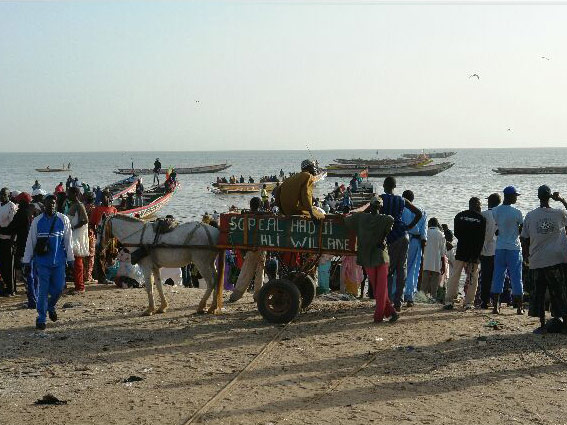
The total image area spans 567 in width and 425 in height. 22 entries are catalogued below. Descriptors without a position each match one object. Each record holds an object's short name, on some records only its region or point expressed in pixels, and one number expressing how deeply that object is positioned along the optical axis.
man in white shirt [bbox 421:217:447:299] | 14.03
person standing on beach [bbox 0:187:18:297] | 13.02
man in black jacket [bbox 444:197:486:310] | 11.78
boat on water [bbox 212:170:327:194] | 69.00
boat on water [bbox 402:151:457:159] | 172.38
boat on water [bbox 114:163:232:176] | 110.12
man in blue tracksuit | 10.62
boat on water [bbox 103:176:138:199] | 47.68
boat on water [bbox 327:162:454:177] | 97.81
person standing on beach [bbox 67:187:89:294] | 13.26
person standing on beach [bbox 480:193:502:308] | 11.95
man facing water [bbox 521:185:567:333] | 9.90
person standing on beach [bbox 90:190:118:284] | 15.01
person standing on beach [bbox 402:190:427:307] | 12.35
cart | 10.69
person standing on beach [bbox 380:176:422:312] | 11.02
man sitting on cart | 10.84
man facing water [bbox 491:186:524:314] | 11.44
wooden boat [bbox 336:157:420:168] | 102.66
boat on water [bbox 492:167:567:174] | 103.25
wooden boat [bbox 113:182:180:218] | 38.03
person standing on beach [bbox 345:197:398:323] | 10.38
